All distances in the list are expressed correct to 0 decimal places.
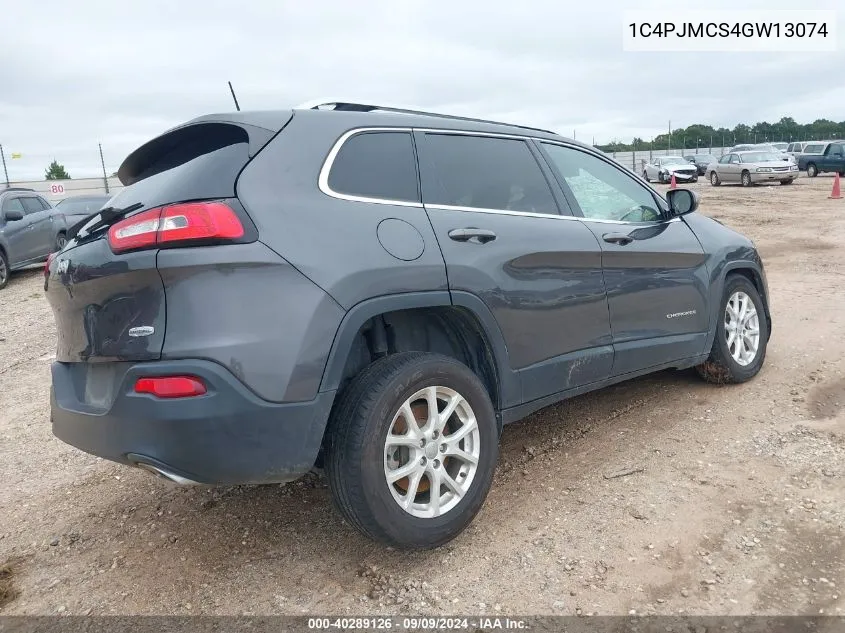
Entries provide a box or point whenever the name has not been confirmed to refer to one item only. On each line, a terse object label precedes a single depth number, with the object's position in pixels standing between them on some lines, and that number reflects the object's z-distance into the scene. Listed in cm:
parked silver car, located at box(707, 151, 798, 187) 2562
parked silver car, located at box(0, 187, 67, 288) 1151
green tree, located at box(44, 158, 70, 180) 5038
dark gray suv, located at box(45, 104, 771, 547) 235
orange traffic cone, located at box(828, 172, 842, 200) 1953
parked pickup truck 2955
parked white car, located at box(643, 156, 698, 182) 3234
